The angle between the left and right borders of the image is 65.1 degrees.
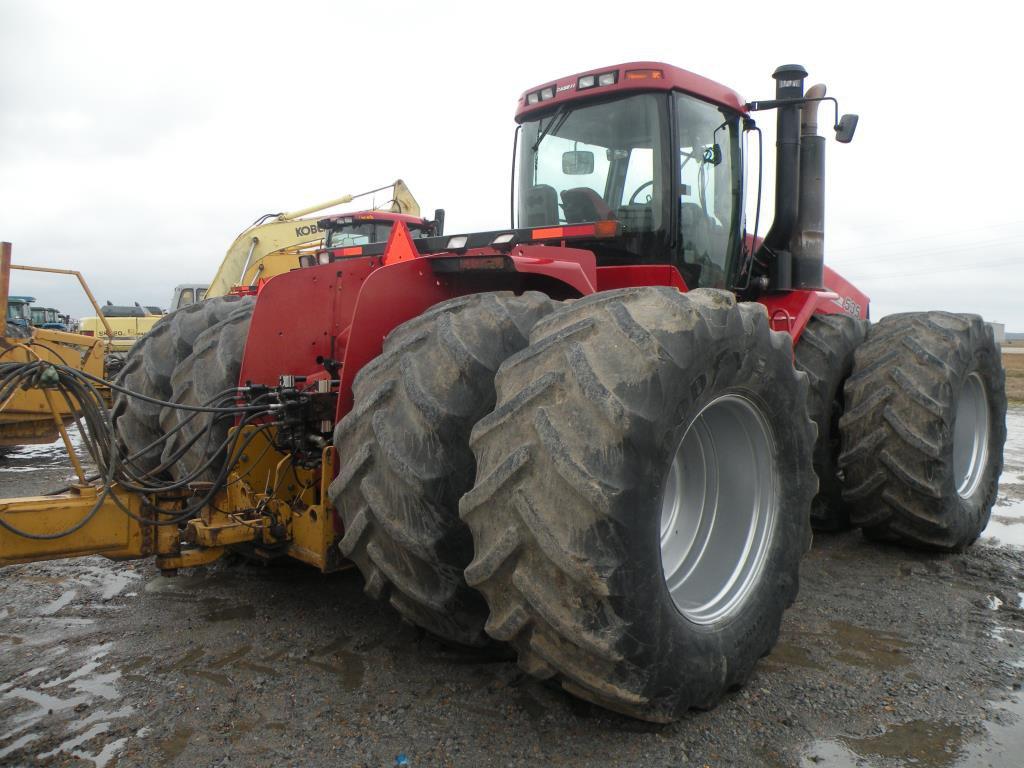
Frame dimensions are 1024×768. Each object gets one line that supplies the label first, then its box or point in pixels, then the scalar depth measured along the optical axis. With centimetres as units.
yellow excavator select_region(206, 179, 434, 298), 1183
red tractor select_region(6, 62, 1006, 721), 226
